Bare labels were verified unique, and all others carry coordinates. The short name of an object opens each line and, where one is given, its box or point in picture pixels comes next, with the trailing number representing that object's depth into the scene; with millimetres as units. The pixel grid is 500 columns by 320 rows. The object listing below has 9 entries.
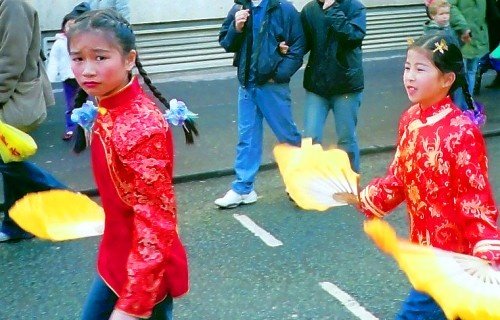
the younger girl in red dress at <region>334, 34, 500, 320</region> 2797
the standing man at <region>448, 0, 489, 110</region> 9008
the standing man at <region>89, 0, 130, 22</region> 8203
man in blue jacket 5984
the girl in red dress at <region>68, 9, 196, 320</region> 2410
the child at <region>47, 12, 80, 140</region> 8211
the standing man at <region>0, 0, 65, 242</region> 5340
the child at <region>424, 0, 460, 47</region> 7523
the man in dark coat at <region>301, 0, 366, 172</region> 6070
